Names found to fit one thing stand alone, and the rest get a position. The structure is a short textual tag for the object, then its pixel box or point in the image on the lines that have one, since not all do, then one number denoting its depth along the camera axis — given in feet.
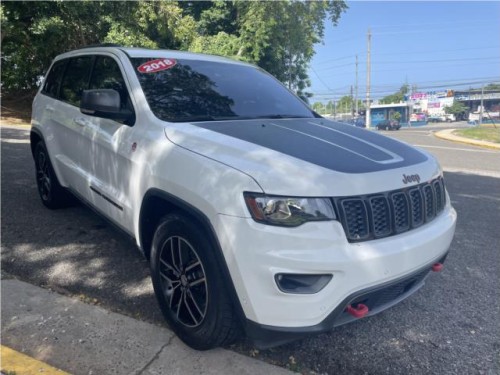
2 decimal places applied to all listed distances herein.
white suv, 7.09
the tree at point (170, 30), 48.85
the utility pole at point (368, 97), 159.22
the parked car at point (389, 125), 170.71
